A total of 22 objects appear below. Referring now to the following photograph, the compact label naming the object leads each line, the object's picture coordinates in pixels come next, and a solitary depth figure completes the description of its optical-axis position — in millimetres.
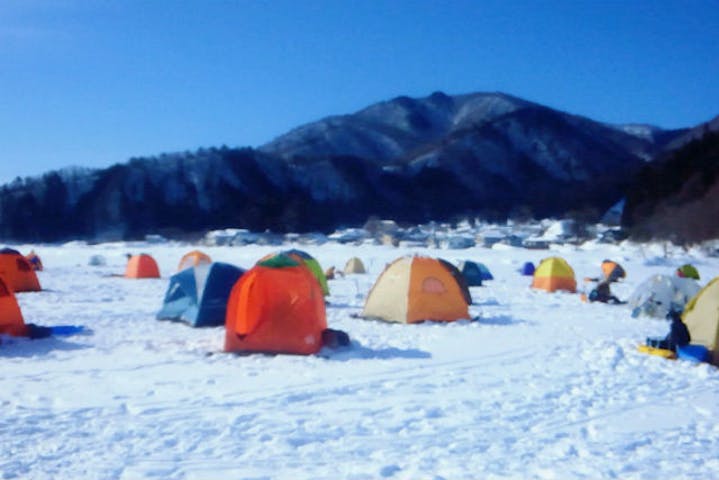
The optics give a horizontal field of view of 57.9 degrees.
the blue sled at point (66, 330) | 11869
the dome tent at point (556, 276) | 22391
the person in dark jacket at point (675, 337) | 10266
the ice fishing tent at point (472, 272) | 24328
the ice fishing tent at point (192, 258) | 23414
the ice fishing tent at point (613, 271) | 25167
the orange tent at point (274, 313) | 10227
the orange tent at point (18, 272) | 19484
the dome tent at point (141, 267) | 25906
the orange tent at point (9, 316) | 11055
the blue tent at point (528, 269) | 31328
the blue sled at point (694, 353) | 9836
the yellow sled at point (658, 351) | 10238
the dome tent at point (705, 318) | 9969
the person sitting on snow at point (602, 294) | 18516
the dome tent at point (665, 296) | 15258
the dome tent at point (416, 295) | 14078
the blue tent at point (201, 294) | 13242
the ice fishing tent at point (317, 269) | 19312
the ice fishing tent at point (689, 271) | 26503
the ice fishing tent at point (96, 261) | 35906
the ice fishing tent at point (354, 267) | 30405
